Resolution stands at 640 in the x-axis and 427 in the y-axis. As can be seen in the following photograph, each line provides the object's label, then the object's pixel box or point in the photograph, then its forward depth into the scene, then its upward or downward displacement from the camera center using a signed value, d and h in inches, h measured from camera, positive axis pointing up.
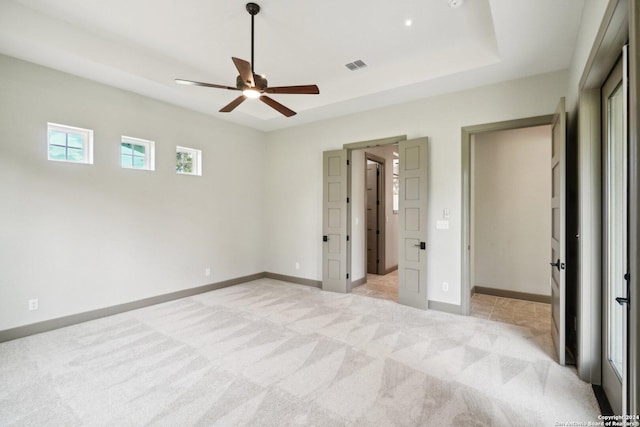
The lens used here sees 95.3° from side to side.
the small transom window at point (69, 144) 137.4 +34.0
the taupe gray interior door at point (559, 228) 101.8 -5.0
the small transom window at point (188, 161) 189.3 +35.0
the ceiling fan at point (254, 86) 107.1 +48.8
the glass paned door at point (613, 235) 79.2 -5.8
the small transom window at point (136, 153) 161.6 +34.6
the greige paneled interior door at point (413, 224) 165.2 -5.9
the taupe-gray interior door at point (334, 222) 199.3 -5.6
